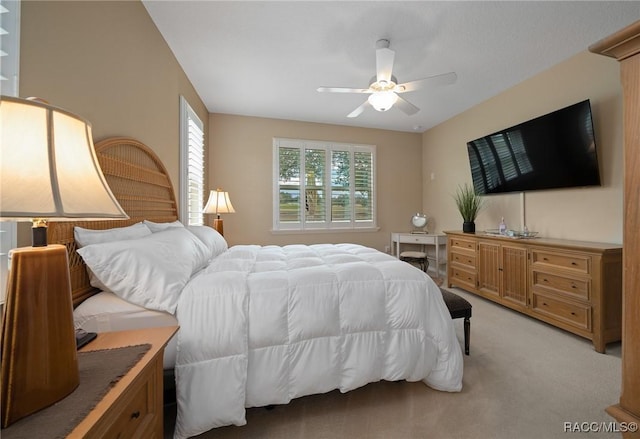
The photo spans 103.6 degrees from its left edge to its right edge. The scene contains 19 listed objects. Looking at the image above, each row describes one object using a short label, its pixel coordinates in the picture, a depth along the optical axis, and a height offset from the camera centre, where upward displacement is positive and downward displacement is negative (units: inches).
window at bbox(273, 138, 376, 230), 172.1 +25.8
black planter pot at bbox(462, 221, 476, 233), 138.8 -2.7
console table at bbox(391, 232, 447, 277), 163.2 -12.1
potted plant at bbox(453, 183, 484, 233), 139.6 +8.6
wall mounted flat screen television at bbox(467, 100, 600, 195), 95.7 +30.5
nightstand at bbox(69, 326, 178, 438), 24.5 -19.7
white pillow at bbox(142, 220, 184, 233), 73.2 -1.6
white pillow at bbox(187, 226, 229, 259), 81.3 -6.3
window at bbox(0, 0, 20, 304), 38.3 +24.8
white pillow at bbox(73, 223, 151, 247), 49.8 -3.0
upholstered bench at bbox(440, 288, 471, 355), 73.9 -25.6
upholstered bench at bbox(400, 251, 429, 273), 159.0 -25.0
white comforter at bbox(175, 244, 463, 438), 47.9 -24.3
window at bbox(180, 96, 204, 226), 109.4 +26.3
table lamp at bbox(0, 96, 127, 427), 21.5 -0.5
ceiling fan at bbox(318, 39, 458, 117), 84.0 +48.6
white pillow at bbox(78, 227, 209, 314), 46.2 -9.7
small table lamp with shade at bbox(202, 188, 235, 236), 126.3 +8.1
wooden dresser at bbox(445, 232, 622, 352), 81.0 -22.1
